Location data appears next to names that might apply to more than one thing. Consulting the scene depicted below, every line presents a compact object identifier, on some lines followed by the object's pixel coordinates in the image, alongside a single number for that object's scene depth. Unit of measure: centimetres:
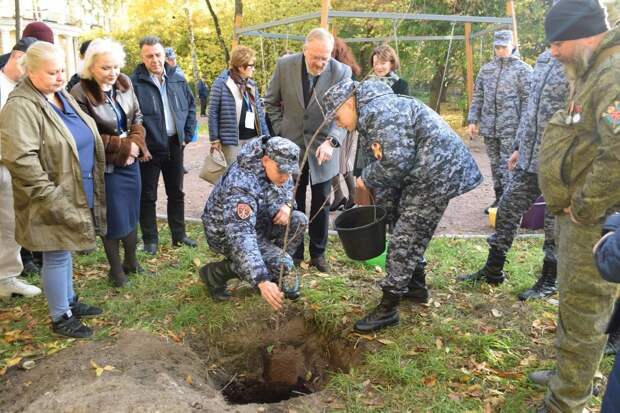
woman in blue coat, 520
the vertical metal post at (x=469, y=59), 1114
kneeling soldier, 341
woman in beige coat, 322
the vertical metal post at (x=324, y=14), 581
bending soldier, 321
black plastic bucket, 338
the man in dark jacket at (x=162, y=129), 486
